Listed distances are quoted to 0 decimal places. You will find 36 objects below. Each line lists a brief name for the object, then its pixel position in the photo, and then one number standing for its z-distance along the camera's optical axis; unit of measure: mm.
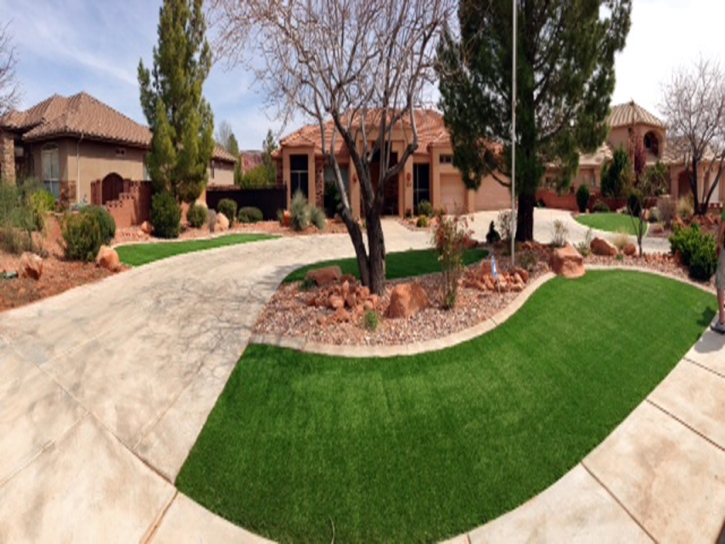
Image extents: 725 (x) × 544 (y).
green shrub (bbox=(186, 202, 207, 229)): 18266
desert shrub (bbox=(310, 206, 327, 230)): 18919
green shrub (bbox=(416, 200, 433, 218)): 23455
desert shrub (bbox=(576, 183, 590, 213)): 29547
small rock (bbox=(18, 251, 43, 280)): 8367
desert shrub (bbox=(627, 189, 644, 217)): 17303
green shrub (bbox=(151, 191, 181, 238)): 16141
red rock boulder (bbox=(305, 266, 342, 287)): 8102
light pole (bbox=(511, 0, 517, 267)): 8294
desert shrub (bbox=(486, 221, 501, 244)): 12445
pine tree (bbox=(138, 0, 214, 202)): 16906
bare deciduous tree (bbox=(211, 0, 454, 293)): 7391
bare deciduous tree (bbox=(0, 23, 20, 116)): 10816
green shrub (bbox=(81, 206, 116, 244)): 12366
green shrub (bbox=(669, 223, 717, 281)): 8688
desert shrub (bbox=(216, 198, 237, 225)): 20188
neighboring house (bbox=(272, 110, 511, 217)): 23969
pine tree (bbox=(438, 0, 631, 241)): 9414
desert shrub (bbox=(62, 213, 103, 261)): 9930
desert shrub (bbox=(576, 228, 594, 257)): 9950
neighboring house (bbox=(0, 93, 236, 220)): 18781
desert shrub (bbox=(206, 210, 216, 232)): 18297
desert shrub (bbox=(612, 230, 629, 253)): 10742
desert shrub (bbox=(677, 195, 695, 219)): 19483
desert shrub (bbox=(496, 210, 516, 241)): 12108
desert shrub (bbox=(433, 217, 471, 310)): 6750
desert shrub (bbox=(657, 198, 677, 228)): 18562
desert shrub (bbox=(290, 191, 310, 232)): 18406
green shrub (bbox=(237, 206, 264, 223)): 20828
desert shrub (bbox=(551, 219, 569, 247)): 11042
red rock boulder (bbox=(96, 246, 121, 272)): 9945
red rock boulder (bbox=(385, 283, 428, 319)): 6473
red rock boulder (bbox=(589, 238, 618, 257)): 10102
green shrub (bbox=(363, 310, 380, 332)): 6008
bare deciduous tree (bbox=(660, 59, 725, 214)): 18500
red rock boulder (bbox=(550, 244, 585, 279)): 8204
